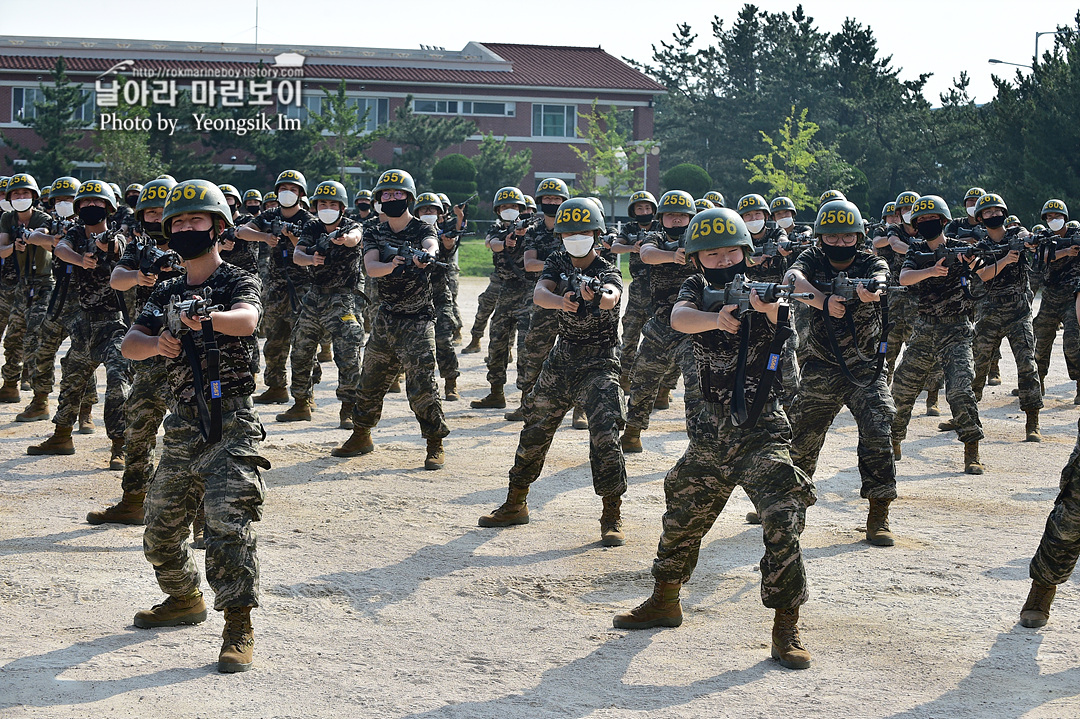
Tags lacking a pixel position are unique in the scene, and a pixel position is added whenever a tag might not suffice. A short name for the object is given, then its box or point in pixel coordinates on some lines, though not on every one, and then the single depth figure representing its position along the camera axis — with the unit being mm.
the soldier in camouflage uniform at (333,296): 12250
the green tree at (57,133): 43656
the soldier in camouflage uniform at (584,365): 8289
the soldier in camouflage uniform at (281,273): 13672
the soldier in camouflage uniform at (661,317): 11164
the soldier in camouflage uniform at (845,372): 8375
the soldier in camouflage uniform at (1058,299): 14094
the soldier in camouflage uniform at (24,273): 13062
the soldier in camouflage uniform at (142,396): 8023
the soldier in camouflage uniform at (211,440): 5762
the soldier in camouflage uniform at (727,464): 5918
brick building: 49469
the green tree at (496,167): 50531
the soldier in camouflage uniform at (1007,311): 12438
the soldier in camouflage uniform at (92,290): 10227
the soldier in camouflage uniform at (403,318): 10547
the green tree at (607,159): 53750
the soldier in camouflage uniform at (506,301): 14352
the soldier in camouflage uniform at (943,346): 10820
